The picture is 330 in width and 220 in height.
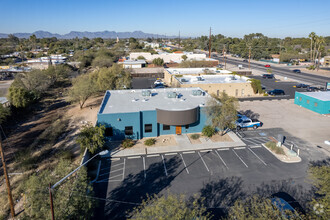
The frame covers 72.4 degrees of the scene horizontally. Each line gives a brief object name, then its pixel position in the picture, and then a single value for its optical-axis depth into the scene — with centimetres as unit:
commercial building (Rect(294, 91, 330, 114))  3444
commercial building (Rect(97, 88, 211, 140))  2517
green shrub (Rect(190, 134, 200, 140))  2619
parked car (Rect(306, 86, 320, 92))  5011
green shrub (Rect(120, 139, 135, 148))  2398
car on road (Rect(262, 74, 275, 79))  6438
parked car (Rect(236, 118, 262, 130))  2898
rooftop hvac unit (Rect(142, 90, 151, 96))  3197
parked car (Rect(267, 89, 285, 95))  4721
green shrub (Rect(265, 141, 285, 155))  2305
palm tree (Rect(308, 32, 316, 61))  7625
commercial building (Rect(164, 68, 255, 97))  4401
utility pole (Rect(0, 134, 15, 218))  1401
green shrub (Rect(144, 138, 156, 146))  2444
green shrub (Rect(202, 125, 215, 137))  2609
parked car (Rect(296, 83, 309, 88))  5353
